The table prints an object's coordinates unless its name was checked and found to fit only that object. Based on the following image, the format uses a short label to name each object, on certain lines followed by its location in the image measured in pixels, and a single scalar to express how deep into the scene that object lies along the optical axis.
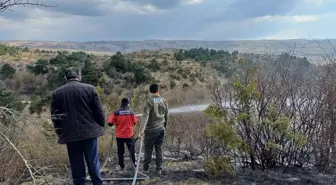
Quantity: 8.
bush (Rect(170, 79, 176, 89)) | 43.56
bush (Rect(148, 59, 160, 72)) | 52.29
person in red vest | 9.40
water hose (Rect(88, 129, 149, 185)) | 8.35
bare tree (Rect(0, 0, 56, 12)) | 4.95
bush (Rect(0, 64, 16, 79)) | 45.28
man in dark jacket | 6.58
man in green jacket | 8.67
